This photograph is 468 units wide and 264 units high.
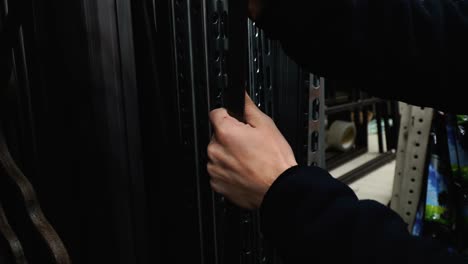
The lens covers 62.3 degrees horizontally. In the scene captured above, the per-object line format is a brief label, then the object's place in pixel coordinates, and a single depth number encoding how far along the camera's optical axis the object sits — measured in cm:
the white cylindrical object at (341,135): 282
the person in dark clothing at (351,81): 41
